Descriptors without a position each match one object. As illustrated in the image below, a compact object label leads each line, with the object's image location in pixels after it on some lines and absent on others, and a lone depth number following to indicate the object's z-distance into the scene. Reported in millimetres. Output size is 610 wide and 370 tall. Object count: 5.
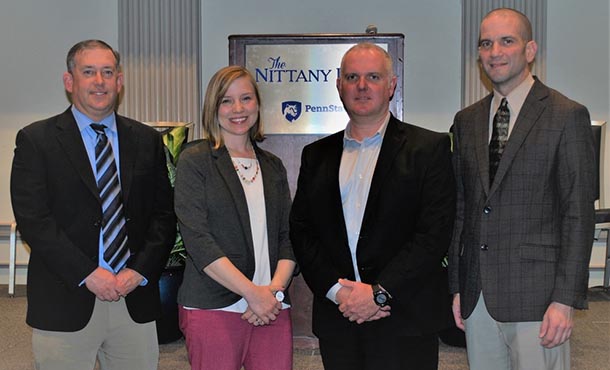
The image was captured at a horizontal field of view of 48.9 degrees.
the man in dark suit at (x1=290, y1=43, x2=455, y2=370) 2264
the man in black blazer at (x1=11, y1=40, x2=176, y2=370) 2348
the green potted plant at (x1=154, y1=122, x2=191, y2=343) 4582
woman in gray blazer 2283
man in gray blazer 2166
